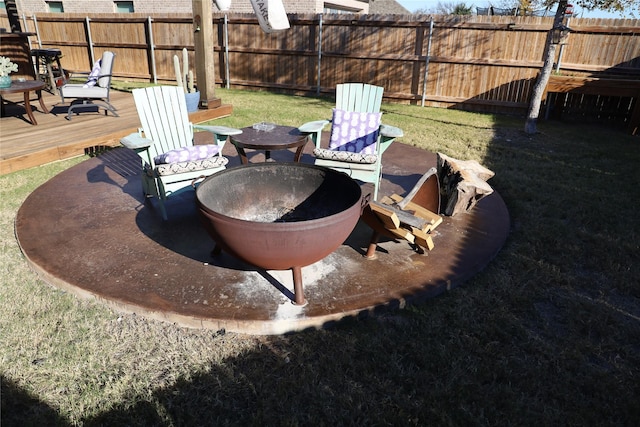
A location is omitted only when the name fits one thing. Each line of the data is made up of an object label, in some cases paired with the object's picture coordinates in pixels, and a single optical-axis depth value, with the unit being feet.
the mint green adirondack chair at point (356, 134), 12.42
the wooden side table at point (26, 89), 19.45
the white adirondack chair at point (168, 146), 11.23
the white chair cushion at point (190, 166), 10.95
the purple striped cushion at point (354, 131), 14.10
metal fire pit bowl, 7.28
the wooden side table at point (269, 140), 12.75
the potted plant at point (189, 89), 15.44
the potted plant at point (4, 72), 19.69
